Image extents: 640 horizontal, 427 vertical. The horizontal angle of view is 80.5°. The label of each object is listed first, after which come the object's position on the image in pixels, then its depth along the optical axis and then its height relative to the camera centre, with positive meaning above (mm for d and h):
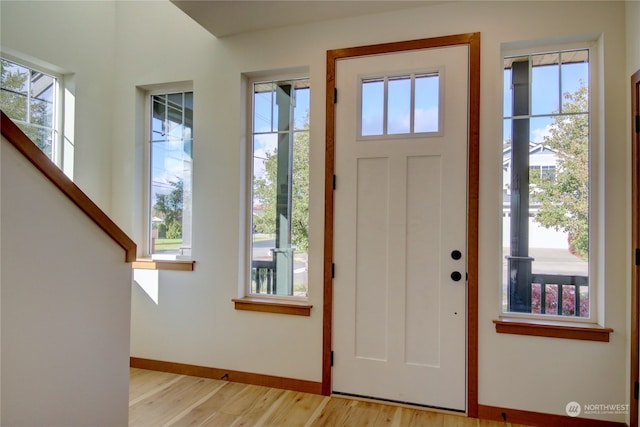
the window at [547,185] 2355 +229
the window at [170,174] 3170 +370
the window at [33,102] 2607 +829
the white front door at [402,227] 2447 -51
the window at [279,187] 2861 +238
